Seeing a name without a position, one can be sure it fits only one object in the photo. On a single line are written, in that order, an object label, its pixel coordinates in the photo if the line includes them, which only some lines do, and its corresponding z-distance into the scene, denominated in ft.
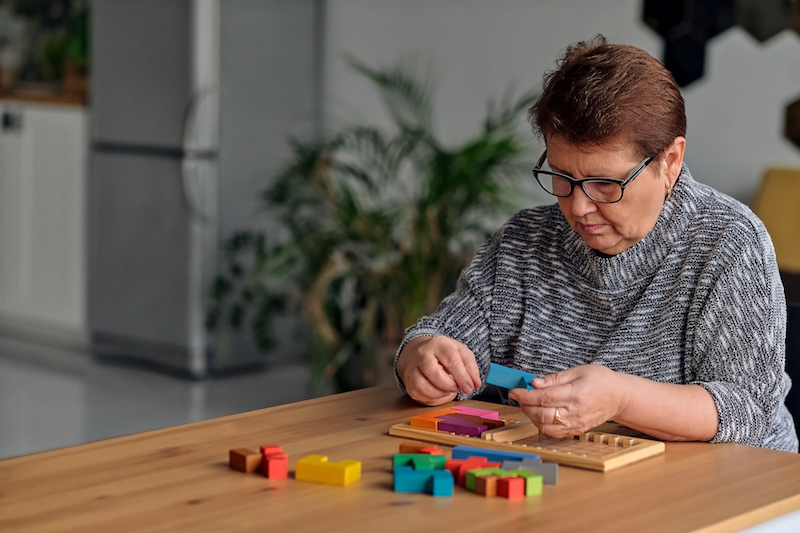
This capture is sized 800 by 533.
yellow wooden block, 8.20
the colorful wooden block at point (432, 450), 8.48
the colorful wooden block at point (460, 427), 8.87
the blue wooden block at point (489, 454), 8.47
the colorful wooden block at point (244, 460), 8.36
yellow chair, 15.35
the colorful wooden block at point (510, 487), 8.08
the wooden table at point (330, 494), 7.84
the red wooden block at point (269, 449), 8.37
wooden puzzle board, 8.49
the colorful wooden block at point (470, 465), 8.23
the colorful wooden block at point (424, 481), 8.11
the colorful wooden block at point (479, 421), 8.98
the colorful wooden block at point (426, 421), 9.00
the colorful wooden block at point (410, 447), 8.57
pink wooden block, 9.17
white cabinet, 22.65
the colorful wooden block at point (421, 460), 8.28
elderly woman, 8.88
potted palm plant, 16.64
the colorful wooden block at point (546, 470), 8.24
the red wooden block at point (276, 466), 8.27
